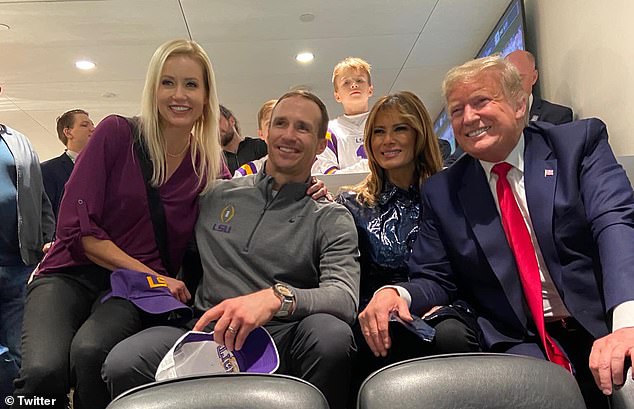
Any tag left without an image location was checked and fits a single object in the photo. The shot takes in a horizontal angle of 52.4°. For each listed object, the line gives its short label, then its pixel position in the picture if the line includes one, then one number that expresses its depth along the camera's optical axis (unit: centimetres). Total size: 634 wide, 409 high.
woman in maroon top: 154
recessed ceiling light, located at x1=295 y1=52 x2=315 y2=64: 548
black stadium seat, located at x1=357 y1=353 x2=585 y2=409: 107
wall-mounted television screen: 408
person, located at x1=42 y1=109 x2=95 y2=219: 349
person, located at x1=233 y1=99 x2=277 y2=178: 272
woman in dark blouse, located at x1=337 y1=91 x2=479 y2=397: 194
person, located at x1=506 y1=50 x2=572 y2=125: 331
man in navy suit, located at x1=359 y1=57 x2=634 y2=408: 147
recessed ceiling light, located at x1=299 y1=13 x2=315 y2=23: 469
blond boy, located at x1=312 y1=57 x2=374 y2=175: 299
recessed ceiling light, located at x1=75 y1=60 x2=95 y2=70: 540
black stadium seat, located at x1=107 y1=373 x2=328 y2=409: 104
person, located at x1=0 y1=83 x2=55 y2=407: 221
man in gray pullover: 144
